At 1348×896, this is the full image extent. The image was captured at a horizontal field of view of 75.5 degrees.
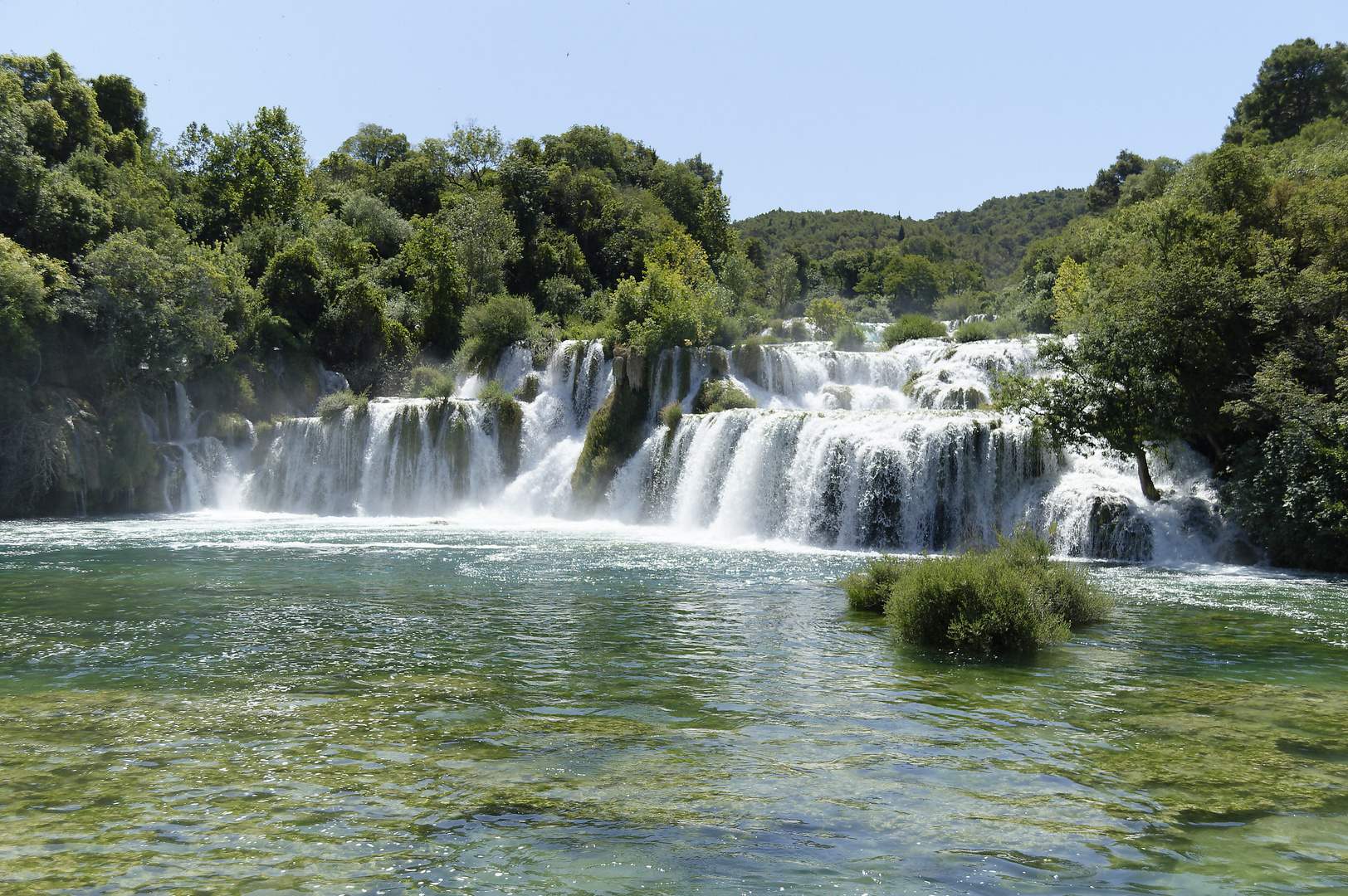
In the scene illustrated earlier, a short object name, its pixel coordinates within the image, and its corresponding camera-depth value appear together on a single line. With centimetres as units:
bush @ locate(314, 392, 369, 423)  3362
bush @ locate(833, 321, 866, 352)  4309
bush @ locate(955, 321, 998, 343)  3616
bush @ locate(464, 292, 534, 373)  3816
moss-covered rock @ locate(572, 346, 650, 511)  3092
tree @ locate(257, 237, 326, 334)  4022
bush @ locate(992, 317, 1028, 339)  4178
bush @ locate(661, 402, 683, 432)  2950
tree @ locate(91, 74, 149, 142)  4356
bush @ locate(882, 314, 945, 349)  3912
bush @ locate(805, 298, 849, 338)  4758
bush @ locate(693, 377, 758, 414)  3106
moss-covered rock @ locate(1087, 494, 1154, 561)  1952
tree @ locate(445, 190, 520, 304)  4634
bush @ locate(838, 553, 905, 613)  1289
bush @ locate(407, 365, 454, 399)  3512
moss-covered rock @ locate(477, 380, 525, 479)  3328
